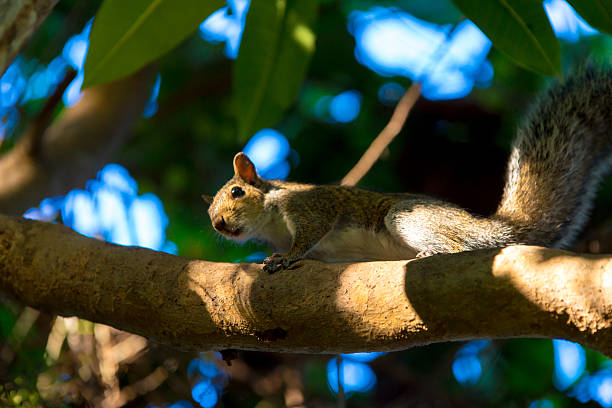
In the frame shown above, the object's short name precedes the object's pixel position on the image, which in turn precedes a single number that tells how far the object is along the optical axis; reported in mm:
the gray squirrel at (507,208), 4492
